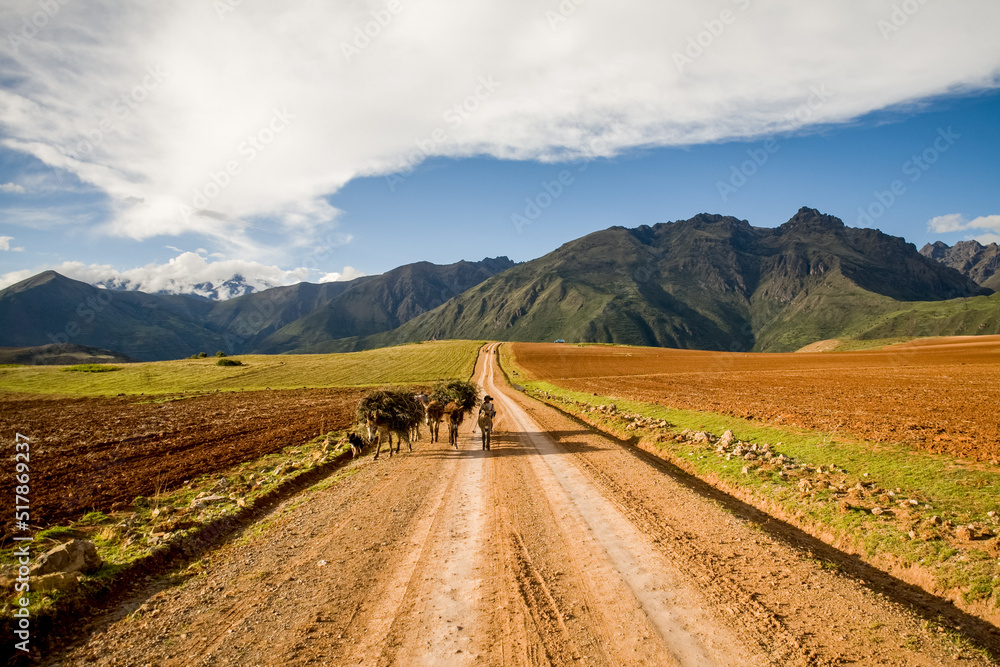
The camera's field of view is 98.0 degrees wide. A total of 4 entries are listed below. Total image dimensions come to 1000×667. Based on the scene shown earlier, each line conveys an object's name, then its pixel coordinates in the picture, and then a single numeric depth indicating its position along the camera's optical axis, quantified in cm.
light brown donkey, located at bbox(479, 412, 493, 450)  1859
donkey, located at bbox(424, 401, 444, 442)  2138
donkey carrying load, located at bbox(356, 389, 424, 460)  1866
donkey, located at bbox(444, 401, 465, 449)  1986
